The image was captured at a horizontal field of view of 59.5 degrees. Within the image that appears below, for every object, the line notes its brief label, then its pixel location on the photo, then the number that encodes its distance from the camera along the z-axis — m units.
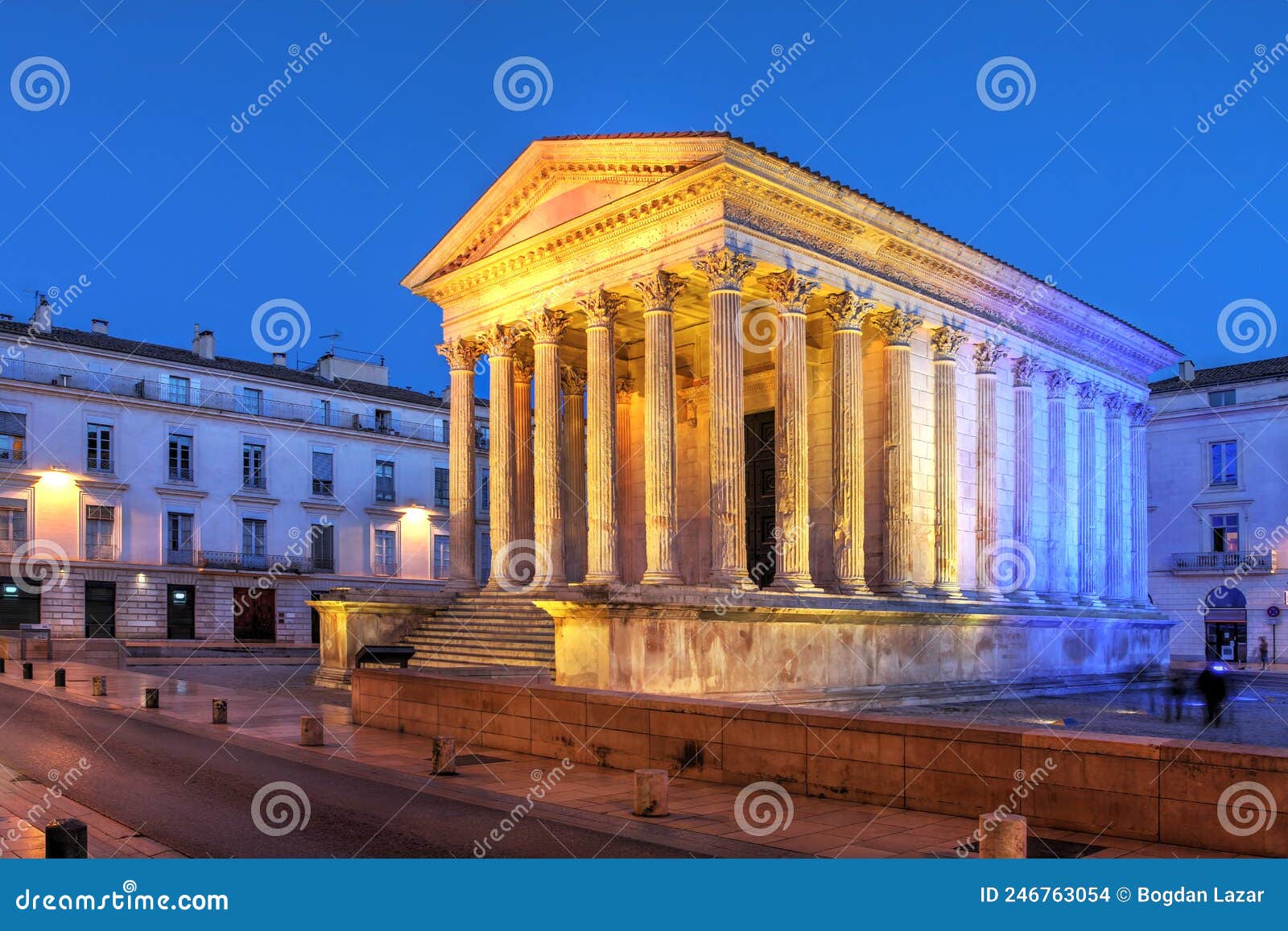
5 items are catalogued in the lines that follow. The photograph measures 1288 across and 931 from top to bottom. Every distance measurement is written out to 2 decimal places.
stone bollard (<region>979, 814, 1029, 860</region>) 8.14
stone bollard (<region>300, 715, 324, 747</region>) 15.92
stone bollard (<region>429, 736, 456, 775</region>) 13.34
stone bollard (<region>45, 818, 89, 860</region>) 7.62
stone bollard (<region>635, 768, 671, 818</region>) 10.58
